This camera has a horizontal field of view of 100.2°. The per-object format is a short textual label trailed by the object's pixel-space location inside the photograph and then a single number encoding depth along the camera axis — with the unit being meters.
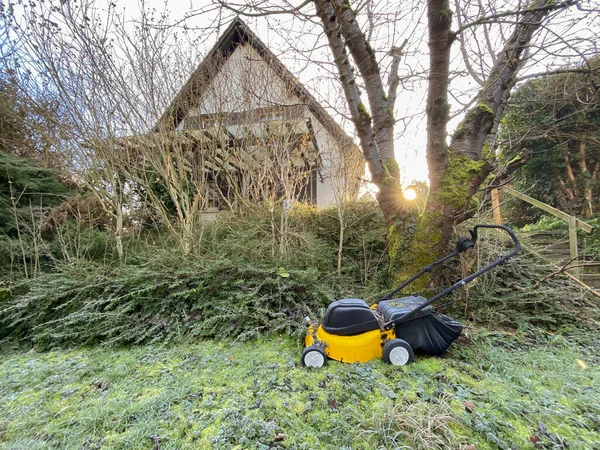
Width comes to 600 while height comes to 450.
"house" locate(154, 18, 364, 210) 4.52
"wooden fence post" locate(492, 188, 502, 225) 4.43
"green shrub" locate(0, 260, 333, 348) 3.08
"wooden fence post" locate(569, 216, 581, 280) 3.56
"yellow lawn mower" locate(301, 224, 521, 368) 2.14
